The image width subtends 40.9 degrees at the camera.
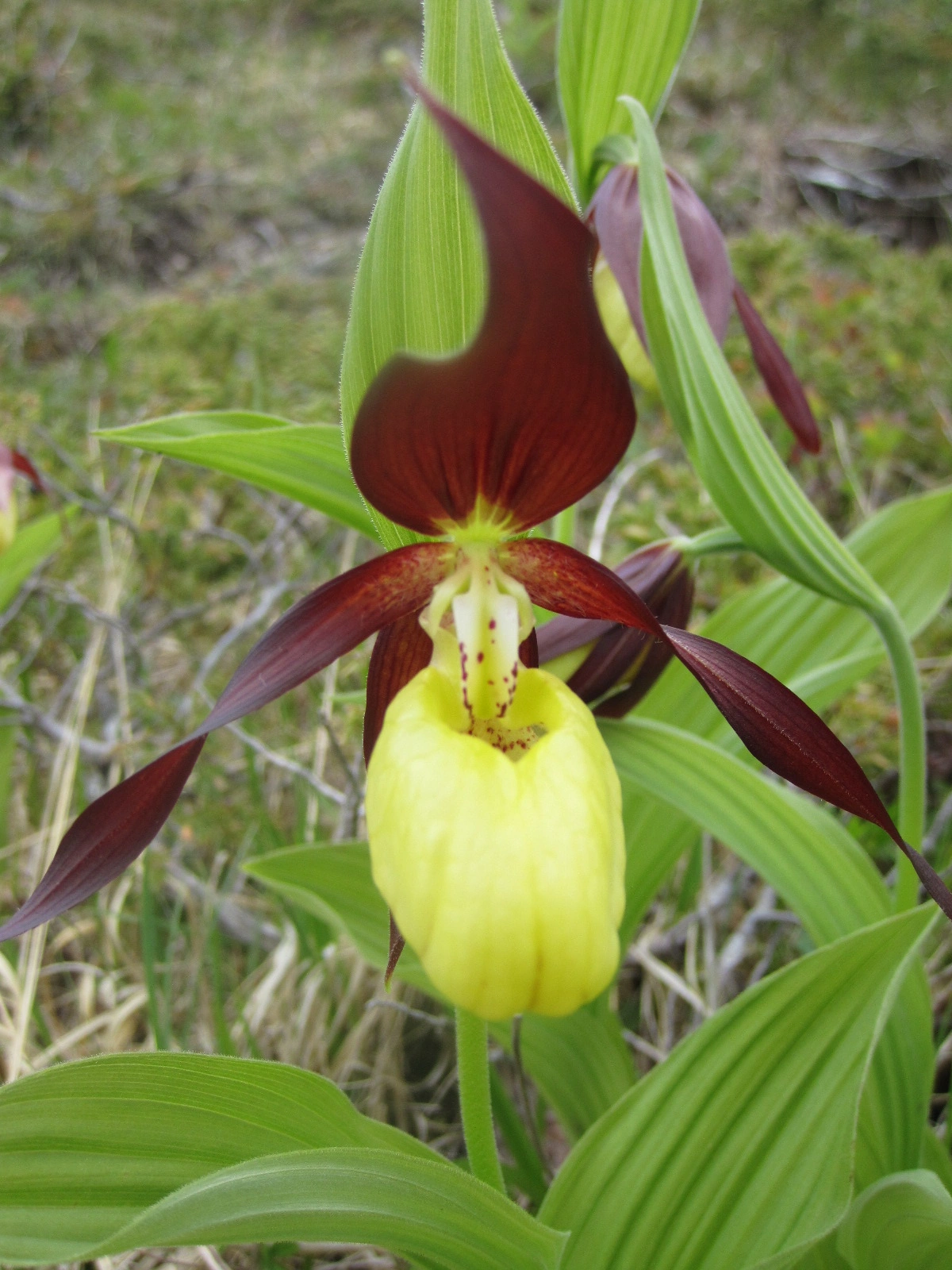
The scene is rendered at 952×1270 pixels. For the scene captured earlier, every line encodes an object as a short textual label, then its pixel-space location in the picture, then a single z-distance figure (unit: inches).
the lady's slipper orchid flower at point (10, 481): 11.2
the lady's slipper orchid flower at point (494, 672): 4.1
